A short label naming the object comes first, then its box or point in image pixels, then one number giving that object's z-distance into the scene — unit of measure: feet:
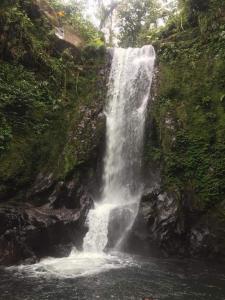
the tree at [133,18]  62.53
